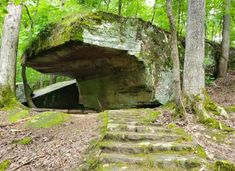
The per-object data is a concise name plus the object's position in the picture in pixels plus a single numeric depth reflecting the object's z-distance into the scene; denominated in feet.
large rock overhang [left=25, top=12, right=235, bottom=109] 16.87
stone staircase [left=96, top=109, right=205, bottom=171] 8.22
